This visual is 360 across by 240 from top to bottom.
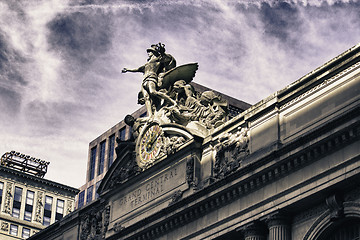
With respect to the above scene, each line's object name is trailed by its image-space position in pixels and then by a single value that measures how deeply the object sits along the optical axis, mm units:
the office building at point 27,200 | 117312
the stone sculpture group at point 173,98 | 56719
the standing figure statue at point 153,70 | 60969
